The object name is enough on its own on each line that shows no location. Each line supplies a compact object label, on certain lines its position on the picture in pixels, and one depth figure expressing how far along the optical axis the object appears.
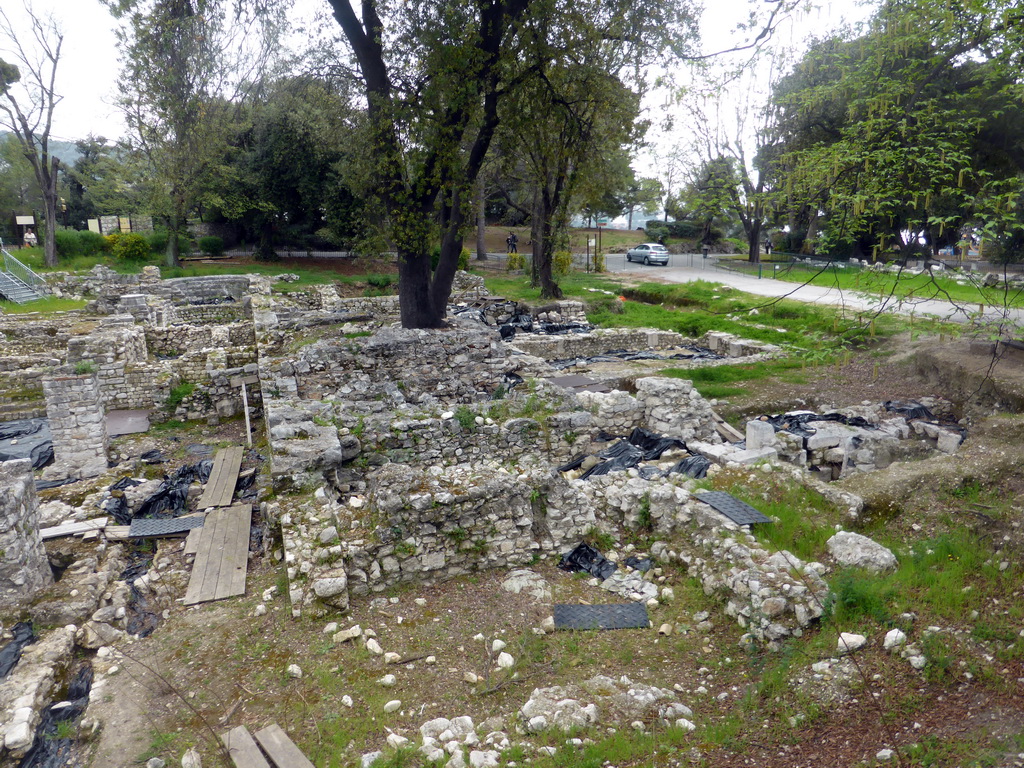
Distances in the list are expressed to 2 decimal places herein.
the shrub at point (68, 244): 34.25
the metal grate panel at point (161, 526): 7.84
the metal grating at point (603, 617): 5.73
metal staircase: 25.75
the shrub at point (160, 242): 36.31
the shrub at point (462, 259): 32.06
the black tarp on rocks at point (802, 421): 10.57
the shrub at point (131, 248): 35.09
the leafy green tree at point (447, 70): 12.34
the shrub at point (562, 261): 27.41
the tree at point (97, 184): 33.69
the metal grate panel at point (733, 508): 6.57
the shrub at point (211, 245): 36.59
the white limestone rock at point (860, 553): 5.77
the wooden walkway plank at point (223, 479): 8.81
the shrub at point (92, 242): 34.84
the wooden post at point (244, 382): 12.56
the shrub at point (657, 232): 48.13
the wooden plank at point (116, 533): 7.70
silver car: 37.38
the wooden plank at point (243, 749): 4.31
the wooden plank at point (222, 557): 6.63
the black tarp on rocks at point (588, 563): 6.62
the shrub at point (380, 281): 29.78
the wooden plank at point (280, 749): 4.27
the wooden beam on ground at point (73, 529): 7.52
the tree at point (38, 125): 29.44
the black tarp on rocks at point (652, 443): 9.33
